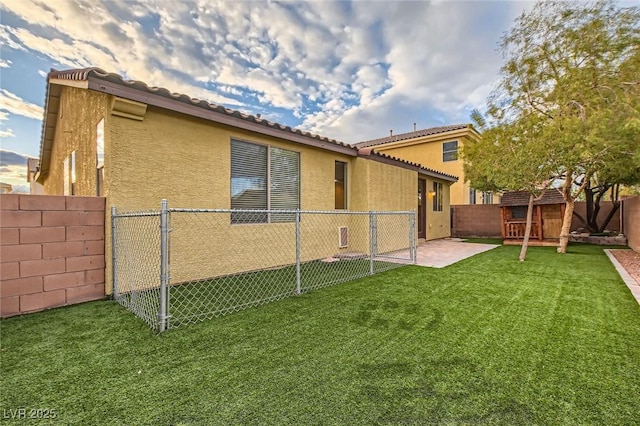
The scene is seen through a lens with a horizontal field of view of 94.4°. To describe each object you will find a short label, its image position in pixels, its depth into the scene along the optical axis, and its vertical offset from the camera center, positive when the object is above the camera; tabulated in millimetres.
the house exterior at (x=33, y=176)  12826 +1912
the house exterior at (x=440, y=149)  15508 +3783
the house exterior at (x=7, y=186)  8744 +1013
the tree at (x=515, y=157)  7492 +1529
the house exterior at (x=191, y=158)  4430 +1197
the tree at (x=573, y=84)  6594 +3349
